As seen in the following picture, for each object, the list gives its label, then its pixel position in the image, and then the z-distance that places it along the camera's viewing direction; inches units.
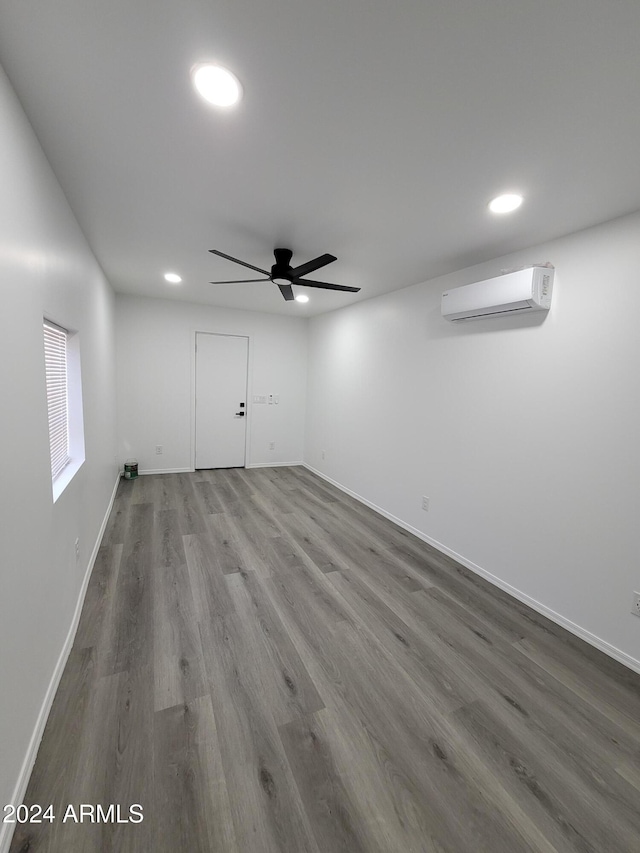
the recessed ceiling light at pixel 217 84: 45.3
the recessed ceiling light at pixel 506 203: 72.1
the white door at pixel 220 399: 205.5
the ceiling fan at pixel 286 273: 101.1
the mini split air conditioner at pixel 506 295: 88.9
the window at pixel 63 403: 76.5
